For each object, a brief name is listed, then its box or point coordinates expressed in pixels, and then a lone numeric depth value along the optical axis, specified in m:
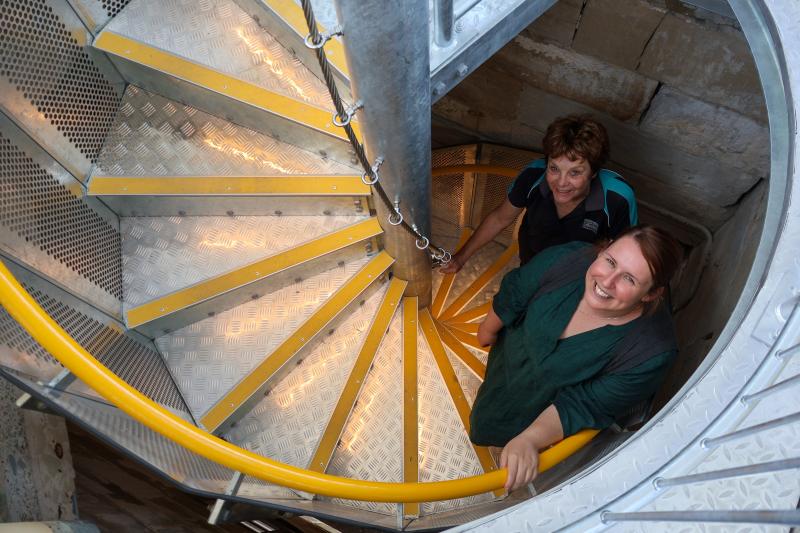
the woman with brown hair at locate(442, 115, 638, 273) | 2.89
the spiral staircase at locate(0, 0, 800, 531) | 2.62
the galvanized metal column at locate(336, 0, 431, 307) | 1.63
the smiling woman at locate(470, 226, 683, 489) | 2.21
